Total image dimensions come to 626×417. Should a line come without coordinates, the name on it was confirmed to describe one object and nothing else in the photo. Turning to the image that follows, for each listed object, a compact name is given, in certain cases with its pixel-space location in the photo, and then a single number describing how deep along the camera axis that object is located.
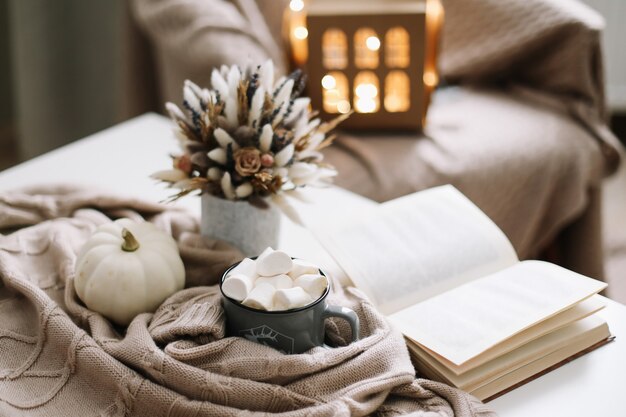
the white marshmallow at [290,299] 0.76
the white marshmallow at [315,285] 0.78
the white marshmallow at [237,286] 0.77
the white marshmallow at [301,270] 0.80
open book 0.82
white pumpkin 0.86
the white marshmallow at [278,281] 0.78
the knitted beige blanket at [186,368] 0.73
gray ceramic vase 0.98
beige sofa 1.67
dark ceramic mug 0.76
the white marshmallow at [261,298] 0.76
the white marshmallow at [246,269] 0.80
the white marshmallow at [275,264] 0.79
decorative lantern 1.62
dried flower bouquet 0.92
